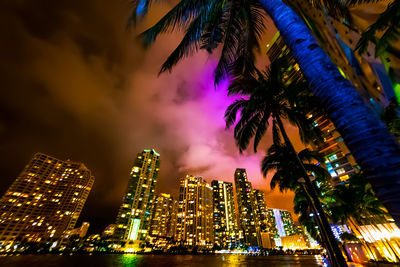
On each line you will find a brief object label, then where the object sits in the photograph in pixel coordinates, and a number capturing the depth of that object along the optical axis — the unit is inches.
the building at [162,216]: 5329.7
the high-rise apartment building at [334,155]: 1439.5
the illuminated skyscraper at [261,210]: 5097.0
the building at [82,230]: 4034.5
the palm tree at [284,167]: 402.6
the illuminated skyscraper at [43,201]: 3105.3
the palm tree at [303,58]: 51.0
